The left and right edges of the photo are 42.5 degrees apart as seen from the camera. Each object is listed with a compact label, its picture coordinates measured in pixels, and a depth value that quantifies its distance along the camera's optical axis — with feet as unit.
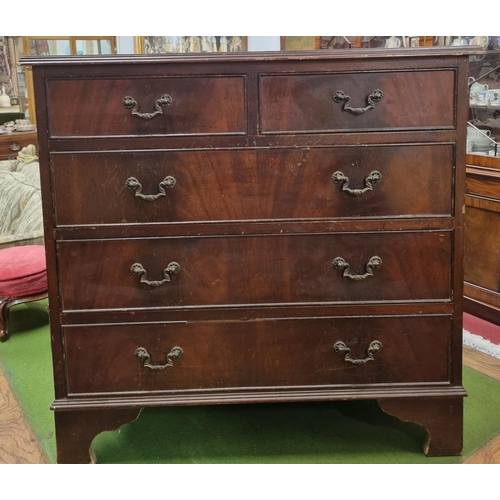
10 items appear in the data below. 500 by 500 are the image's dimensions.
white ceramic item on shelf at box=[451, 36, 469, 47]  10.06
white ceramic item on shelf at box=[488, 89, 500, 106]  9.68
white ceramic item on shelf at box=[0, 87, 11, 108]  18.38
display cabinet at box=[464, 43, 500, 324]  9.68
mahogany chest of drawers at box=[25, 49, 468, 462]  5.94
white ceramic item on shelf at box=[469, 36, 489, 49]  9.76
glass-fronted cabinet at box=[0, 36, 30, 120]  17.76
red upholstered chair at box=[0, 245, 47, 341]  10.11
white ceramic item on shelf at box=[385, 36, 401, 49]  10.72
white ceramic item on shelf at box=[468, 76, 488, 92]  9.73
